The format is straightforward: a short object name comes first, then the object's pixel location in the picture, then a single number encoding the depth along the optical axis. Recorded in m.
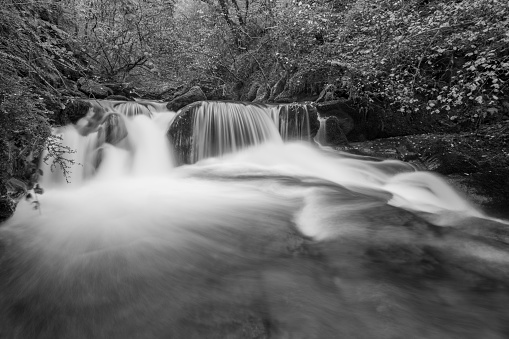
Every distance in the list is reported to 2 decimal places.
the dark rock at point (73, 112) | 5.34
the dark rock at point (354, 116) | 6.89
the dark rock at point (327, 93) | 7.34
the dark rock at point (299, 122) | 6.79
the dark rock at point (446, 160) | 4.76
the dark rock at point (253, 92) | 11.99
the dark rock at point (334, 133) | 6.77
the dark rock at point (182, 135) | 6.03
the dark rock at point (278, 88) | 9.98
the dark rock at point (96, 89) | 7.96
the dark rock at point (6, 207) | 2.79
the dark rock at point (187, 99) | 7.66
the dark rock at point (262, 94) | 10.70
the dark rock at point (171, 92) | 11.20
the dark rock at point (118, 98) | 8.51
